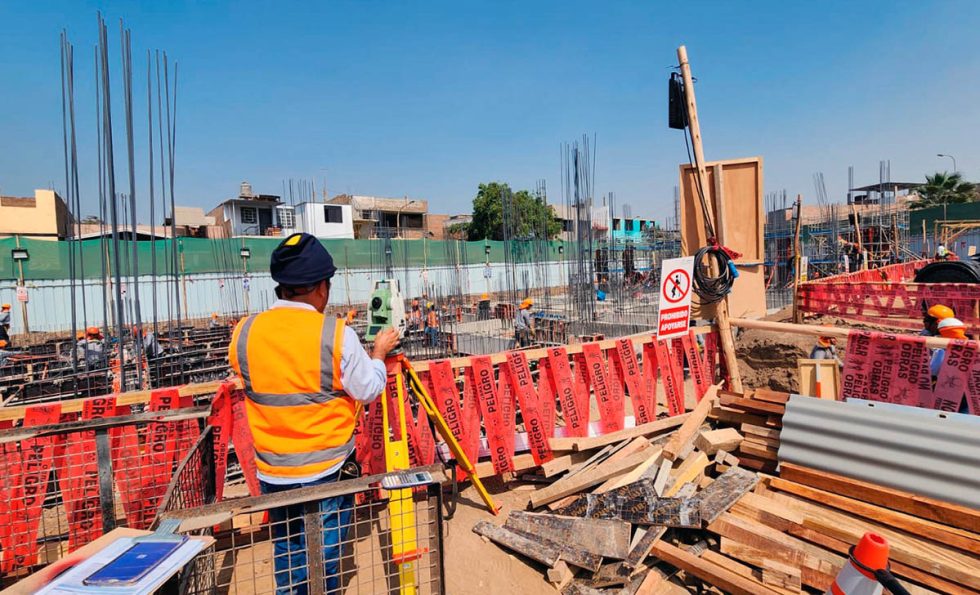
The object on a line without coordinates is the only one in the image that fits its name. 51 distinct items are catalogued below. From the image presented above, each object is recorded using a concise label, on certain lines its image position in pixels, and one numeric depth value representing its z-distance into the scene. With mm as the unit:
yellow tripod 2355
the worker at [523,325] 11000
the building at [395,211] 42125
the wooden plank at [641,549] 3100
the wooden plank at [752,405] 4102
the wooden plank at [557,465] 4285
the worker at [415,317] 13050
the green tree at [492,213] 36906
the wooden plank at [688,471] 3768
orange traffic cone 1656
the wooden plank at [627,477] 3777
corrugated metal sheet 3051
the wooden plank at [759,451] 3964
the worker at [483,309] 16666
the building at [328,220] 33469
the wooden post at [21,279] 14114
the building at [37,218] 23656
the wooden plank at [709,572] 2850
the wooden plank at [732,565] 2965
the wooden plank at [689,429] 4047
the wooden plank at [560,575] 3160
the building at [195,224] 33094
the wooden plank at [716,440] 4125
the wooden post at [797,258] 10956
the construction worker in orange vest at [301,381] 2088
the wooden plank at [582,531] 3223
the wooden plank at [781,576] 2807
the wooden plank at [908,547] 2691
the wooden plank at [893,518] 2818
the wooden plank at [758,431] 4069
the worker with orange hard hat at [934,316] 4227
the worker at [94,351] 8688
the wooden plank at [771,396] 4141
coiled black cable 4773
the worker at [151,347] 8500
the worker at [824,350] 5682
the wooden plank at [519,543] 3287
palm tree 34188
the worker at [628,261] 19705
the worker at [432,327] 11587
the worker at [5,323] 10602
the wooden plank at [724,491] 3385
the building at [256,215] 34406
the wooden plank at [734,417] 4297
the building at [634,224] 47869
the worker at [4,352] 8633
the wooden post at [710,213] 4641
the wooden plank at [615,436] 4461
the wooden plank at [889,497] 2926
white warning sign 4719
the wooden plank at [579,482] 3881
